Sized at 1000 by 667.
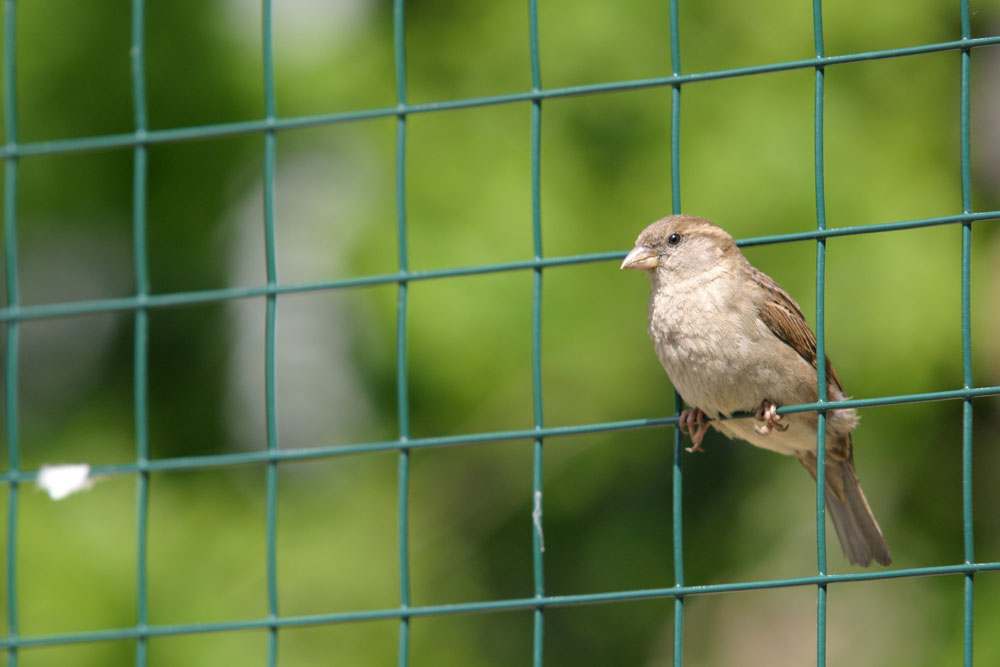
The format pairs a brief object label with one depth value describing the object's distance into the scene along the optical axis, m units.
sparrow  6.60
